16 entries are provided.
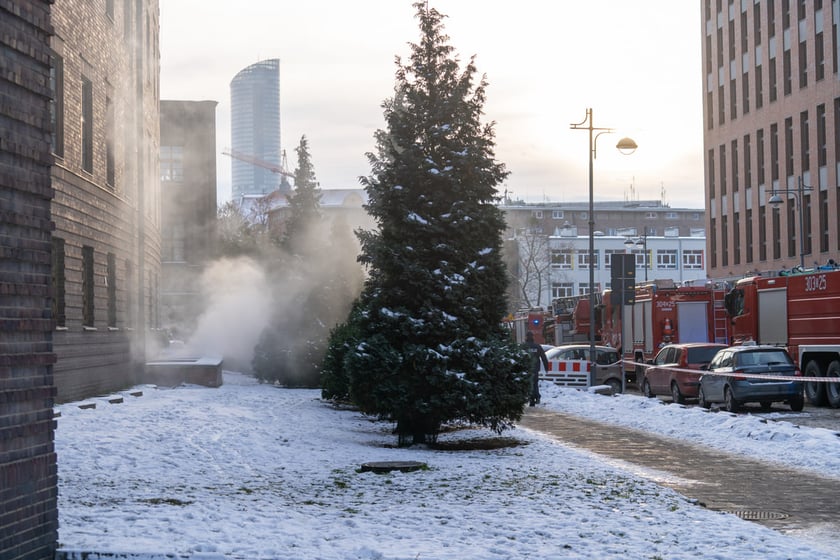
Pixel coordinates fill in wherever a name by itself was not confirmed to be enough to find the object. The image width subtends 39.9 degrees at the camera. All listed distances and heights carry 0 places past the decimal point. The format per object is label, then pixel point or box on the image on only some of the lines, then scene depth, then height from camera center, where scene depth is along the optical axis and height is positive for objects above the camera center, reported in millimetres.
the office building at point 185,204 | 63219 +6013
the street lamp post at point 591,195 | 32625 +3291
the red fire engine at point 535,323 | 55531 -907
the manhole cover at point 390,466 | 13320 -1851
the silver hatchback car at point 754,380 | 24312 -1619
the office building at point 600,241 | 111438 +6782
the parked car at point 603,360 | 34188 -1660
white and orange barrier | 35312 -2053
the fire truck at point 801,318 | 26703 -356
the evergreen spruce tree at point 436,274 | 16469 +473
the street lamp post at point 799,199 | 41241 +3741
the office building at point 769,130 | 52844 +8873
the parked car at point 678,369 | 28219 -1660
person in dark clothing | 27139 -1331
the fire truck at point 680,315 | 38812 -378
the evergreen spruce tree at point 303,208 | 59312 +5607
